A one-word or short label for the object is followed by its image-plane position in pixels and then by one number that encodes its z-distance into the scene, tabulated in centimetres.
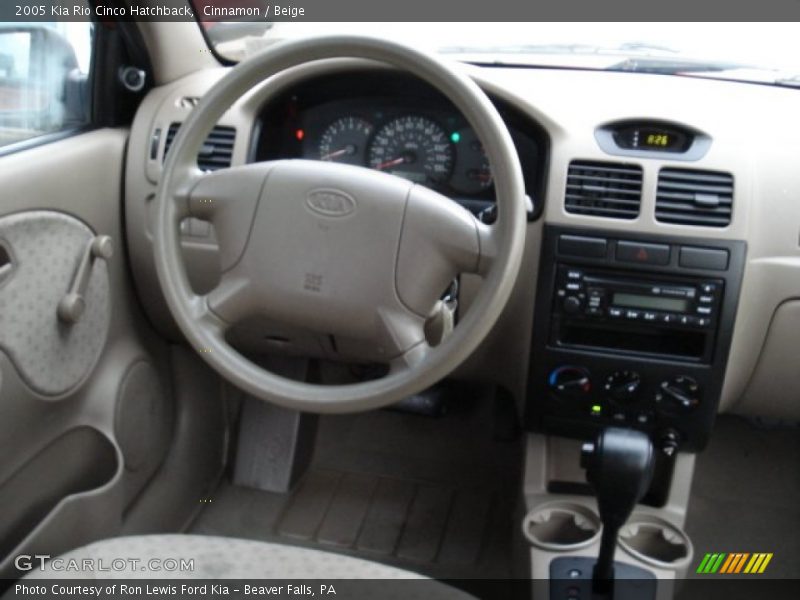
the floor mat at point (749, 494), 207
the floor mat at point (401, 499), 202
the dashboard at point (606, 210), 152
